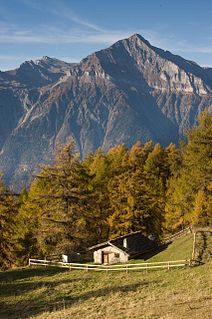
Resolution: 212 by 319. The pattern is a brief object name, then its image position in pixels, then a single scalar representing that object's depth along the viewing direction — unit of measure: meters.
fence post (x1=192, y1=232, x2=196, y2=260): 37.69
